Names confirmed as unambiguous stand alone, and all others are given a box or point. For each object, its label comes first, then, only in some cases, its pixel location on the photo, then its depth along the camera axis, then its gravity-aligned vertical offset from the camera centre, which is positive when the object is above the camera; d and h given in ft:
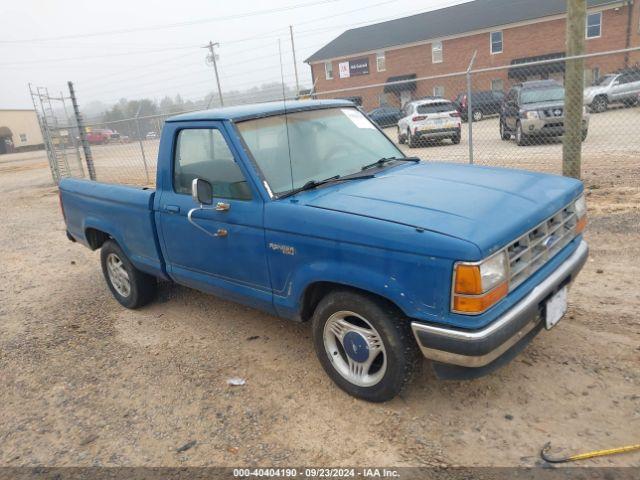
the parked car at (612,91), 58.54 -1.31
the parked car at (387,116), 72.69 -1.85
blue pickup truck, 8.34 -2.45
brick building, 105.91 +11.91
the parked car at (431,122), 45.85 -2.10
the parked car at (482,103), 62.24 -1.36
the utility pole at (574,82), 21.98 +0.07
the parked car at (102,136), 49.23 -0.24
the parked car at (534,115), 40.19 -2.17
